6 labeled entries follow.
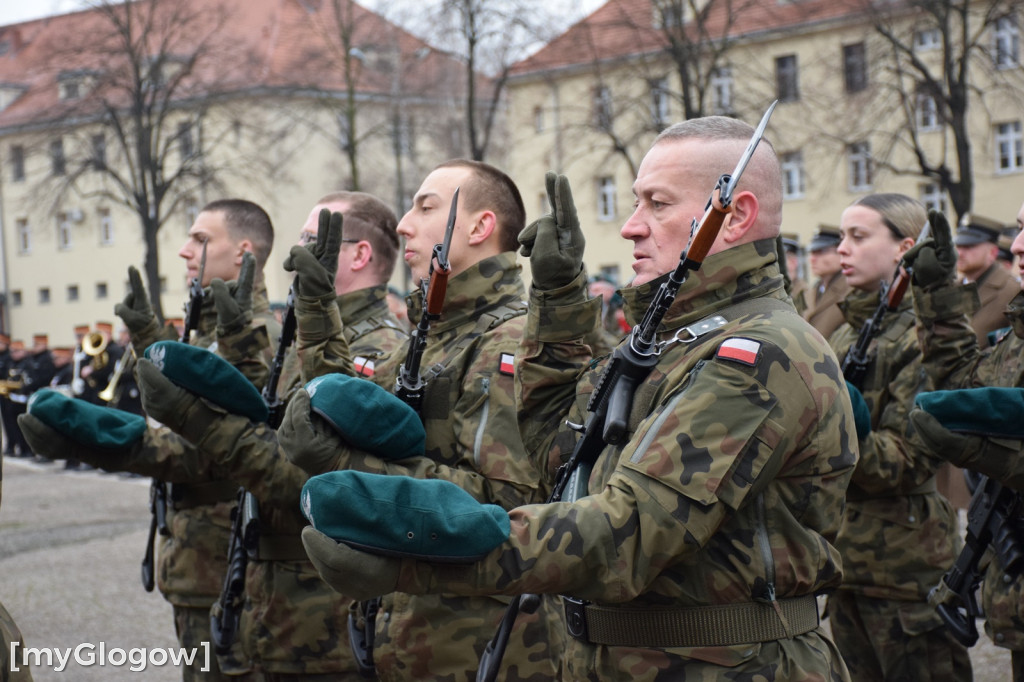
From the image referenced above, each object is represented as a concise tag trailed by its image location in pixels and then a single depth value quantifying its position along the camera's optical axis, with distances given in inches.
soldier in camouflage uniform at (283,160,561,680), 144.3
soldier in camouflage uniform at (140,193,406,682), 161.6
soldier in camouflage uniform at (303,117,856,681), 88.1
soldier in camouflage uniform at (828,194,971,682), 192.9
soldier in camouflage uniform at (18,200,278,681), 193.6
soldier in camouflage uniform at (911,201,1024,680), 153.5
